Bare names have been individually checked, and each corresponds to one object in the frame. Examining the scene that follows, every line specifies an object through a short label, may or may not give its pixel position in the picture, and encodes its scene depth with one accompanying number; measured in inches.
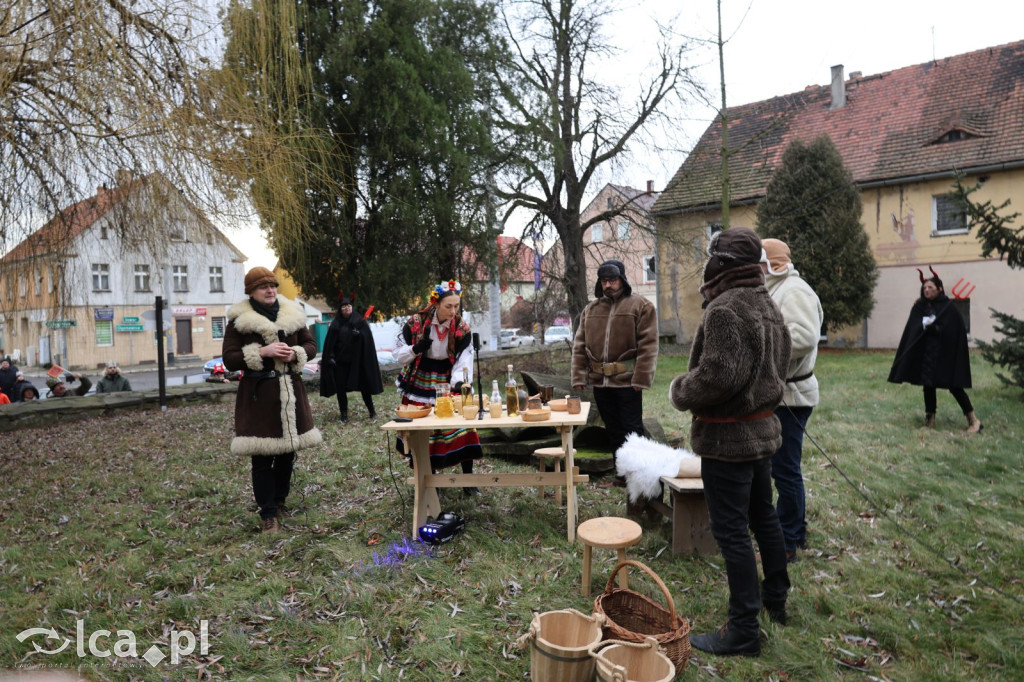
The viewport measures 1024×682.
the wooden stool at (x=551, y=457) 195.0
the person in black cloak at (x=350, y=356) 333.1
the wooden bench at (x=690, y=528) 153.6
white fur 161.0
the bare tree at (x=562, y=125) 458.3
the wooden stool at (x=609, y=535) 122.0
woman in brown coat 172.4
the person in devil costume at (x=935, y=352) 275.3
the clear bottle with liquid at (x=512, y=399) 171.2
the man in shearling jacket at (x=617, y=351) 201.6
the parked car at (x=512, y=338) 1106.7
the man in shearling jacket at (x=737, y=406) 109.2
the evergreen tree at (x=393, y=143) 340.2
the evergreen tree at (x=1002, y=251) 294.8
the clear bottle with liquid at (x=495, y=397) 172.2
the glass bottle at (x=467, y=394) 170.9
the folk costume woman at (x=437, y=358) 191.0
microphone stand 170.4
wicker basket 103.6
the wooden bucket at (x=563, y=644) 98.7
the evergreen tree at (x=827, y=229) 636.1
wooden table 161.9
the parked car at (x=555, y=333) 1126.7
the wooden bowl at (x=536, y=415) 164.2
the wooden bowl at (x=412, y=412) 170.4
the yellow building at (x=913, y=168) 636.1
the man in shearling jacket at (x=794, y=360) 141.6
